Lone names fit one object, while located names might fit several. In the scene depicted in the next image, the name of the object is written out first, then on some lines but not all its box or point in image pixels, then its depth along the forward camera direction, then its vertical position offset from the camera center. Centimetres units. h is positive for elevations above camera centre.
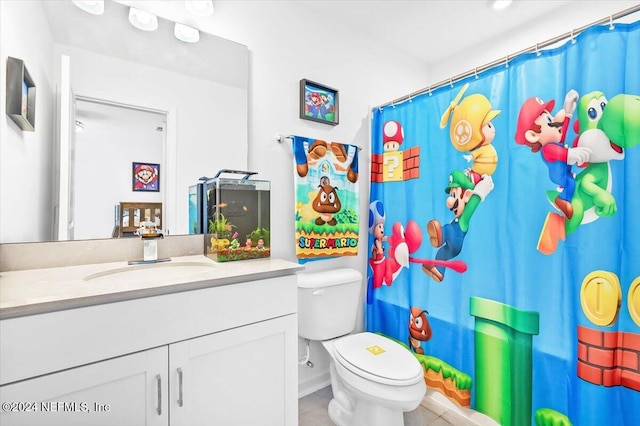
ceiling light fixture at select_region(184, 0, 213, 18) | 144 +102
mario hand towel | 174 +8
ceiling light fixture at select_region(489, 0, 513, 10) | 172 +126
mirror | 105 +45
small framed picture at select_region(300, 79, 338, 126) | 181 +71
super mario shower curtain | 107 -10
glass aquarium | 131 -3
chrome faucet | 127 -14
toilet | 128 -72
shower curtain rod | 105 +73
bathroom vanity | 72 -40
